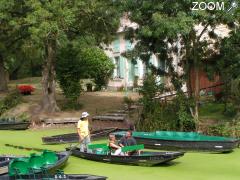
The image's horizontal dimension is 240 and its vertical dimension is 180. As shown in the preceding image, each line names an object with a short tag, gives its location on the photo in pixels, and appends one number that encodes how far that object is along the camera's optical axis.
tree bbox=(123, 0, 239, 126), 23.00
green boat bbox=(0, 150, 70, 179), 14.38
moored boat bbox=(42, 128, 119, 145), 23.67
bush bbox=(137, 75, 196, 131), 25.05
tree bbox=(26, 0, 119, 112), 28.36
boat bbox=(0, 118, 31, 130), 30.18
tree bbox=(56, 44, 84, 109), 33.47
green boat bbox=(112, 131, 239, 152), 20.48
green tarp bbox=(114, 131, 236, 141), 21.26
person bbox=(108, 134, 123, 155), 18.44
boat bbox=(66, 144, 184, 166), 17.39
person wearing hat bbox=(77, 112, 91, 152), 20.12
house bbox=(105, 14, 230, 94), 41.39
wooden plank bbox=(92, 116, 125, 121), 27.97
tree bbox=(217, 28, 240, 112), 24.56
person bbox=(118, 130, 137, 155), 18.73
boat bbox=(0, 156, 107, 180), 13.80
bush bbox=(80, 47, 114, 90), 36.93
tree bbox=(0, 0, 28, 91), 30.16
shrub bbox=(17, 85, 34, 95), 39.25
